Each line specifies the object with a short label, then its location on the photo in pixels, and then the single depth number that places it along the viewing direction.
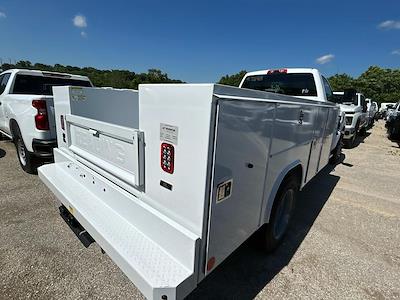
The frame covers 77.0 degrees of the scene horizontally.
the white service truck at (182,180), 1.41
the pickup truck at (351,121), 8.39
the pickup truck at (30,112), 3.87
